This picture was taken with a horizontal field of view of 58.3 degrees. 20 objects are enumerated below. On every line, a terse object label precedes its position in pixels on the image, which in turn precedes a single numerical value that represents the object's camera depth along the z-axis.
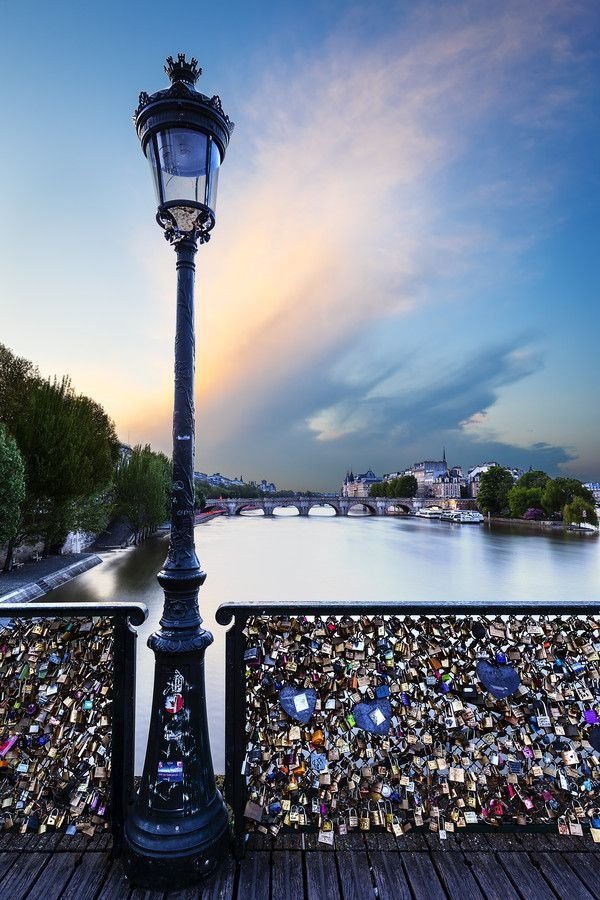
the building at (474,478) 133.79
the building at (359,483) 182.00
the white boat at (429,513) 102.88
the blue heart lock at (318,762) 2.78
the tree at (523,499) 77.31
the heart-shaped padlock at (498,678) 2.87
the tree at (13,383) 23.61
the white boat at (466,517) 85.69
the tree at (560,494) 73.56
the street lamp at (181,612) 2.52
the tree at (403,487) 130.00
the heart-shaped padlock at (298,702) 2.83
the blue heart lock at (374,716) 2.82
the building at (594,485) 159.12
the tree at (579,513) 66.56
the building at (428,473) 156.50
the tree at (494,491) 90.56
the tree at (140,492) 39.81
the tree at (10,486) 17.83
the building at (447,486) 144.50
